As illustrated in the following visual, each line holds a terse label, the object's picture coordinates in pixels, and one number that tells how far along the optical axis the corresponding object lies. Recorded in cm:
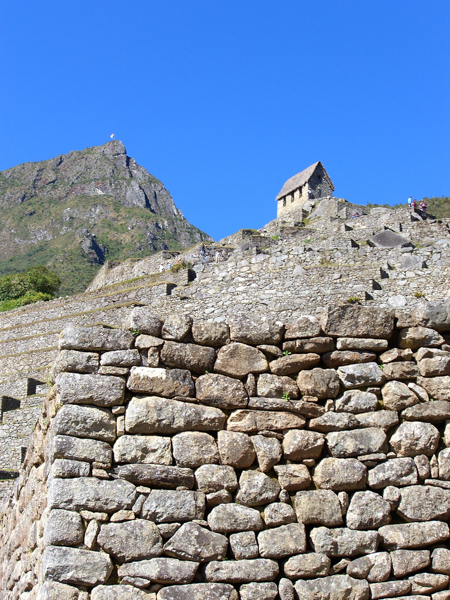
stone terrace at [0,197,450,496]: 1806
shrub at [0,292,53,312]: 3959
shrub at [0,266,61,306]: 4647
